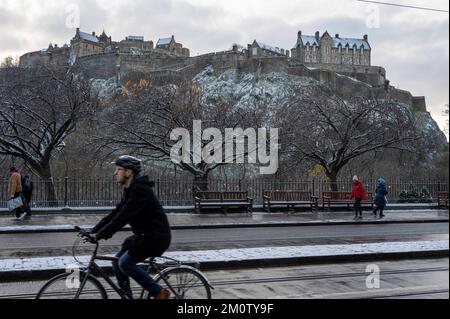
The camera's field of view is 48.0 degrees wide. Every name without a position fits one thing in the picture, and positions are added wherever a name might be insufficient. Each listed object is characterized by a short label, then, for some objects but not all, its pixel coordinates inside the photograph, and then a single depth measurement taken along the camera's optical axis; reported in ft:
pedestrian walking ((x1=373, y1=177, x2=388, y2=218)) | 69.97
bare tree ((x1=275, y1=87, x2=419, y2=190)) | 90.12
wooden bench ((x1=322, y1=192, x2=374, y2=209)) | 78.68
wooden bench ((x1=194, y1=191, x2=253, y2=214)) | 70.95
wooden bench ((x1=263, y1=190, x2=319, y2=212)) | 75.31
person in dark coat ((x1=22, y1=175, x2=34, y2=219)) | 61.26
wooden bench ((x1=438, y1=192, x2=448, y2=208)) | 87.03
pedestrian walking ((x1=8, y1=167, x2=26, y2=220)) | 57.52
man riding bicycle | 17.10
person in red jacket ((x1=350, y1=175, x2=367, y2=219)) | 69.21
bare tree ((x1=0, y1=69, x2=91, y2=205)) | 79.71
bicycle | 17.42
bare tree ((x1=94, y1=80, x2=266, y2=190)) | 85.40
